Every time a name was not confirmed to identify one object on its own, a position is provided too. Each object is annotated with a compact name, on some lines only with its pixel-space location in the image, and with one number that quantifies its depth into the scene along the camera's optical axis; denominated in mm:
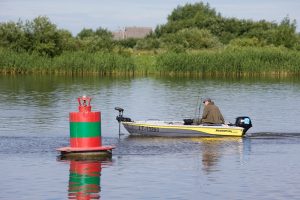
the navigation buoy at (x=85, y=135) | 23484
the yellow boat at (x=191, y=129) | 30141
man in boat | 30328
